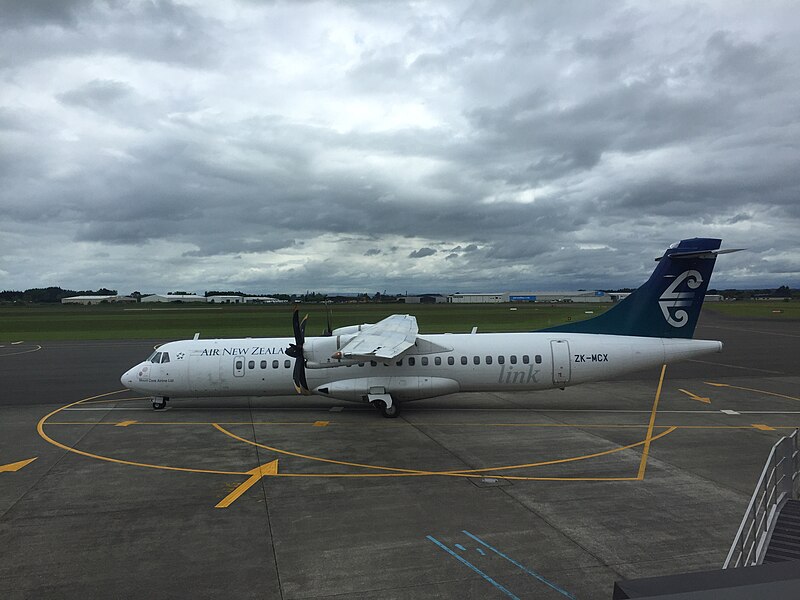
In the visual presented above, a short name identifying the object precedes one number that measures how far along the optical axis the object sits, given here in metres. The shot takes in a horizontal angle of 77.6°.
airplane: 21.73
